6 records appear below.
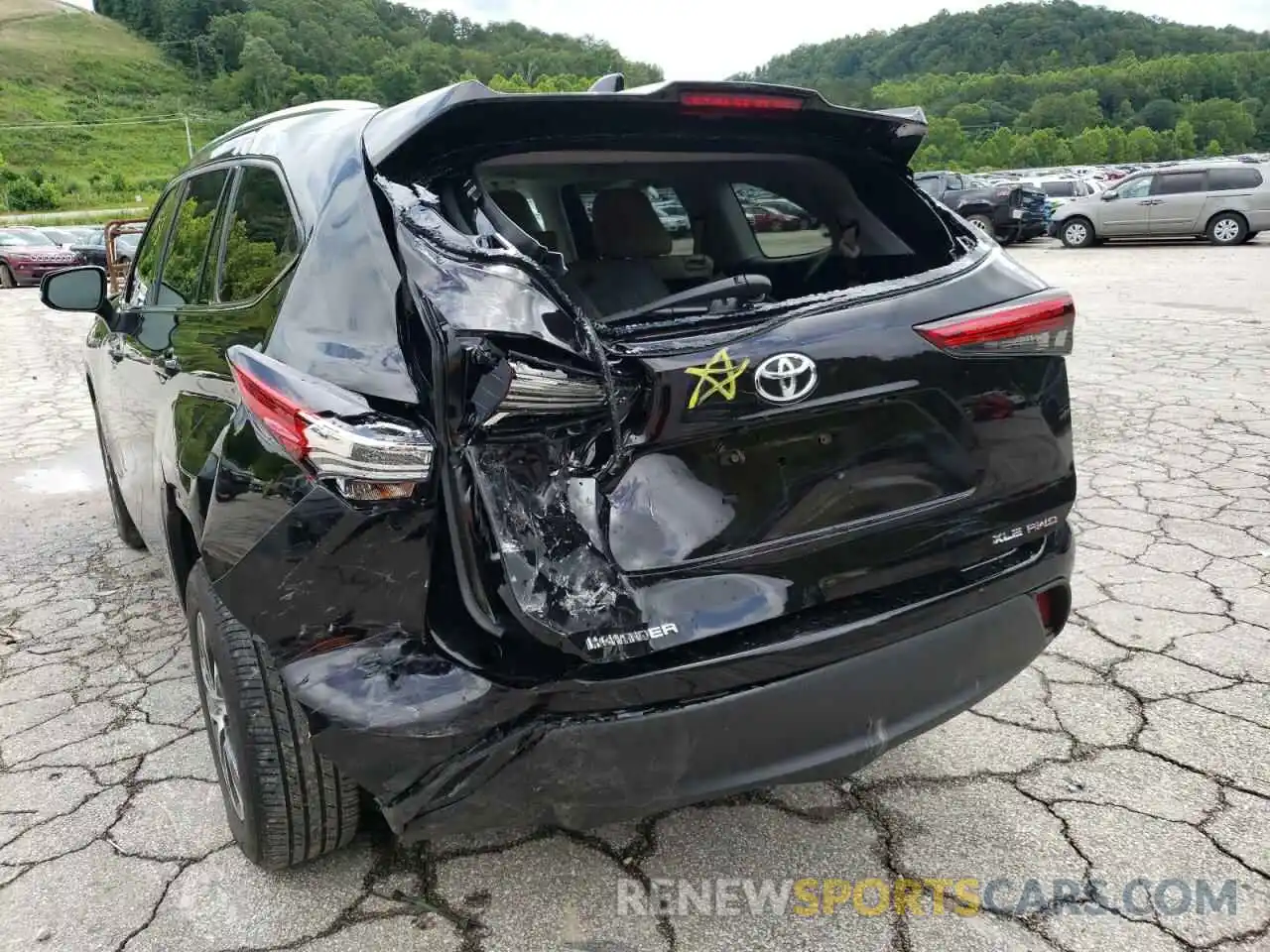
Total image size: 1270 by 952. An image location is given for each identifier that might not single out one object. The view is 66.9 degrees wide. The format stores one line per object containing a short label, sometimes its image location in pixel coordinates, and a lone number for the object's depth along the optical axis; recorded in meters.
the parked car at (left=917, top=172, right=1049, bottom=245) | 20.92
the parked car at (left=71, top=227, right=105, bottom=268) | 22.47
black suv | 1.66
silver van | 18.17
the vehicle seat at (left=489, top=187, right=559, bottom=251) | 2.39
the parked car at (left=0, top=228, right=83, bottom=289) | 21.67
